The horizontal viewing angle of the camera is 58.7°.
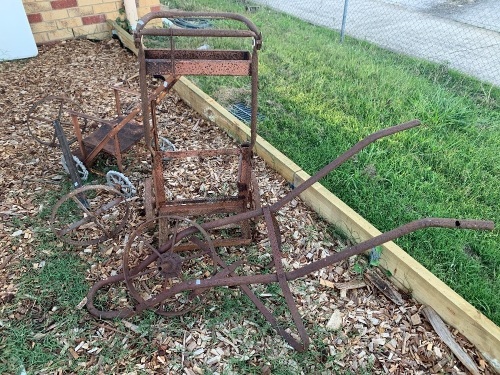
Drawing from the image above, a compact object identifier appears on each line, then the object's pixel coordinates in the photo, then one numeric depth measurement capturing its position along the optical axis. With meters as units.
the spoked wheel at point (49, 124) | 4.26
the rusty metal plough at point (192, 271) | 2.35
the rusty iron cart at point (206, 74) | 2.53
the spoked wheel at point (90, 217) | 3.03
